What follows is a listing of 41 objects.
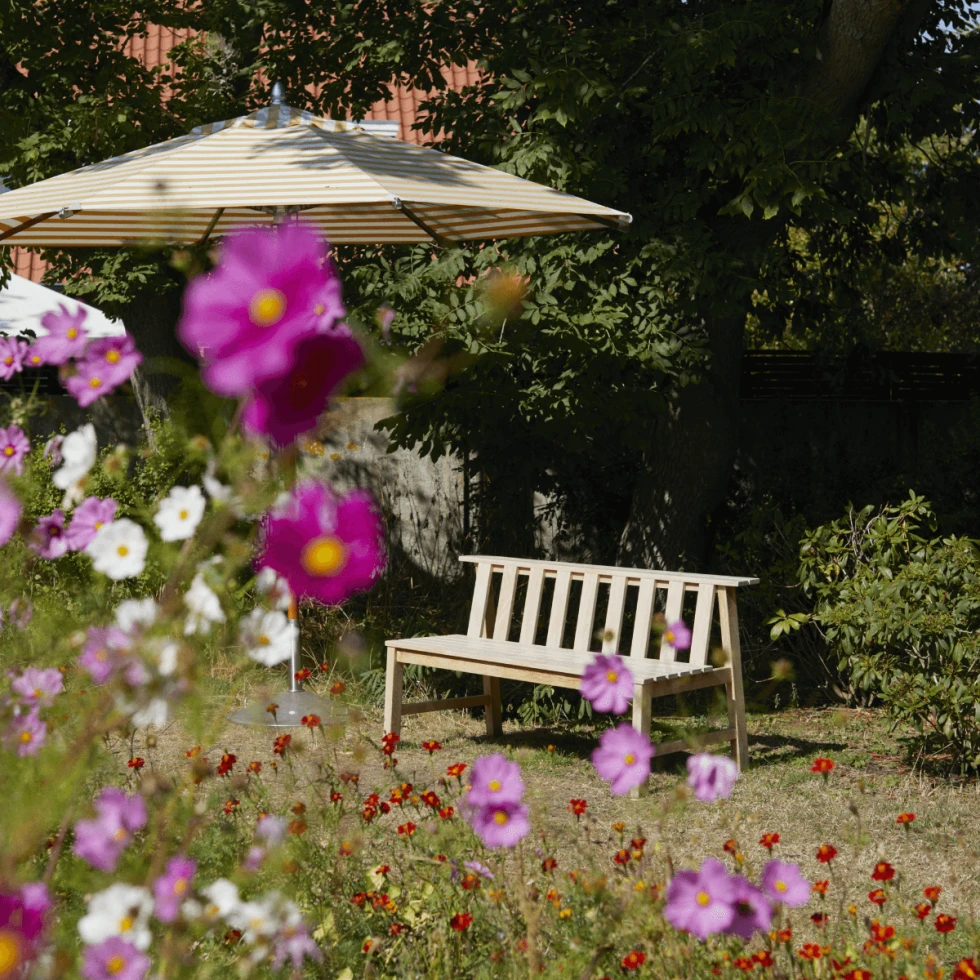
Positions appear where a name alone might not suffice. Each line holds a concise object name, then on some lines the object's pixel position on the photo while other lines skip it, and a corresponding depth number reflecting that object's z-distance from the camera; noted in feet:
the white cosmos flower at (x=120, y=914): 13.25
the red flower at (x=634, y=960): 17.12
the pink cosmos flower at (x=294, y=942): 16.30
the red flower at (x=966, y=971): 16.92
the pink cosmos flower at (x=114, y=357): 15.95
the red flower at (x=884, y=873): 17.84
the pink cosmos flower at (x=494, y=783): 16.54
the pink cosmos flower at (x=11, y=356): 17.25
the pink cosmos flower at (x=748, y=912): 14.64
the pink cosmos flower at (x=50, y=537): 16.57
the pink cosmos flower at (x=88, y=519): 16.48
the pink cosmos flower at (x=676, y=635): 17.17
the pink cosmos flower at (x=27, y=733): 16.63
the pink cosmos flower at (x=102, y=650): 15.18
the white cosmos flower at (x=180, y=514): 15.40
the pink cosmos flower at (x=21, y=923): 11.89
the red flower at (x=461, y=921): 17.94
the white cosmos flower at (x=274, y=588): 13.56
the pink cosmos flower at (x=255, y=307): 10.95
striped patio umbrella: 25.59
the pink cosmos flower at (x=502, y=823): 16.34
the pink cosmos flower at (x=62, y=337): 16.66
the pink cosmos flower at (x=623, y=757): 16.62
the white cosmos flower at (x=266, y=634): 14.02
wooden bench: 26.36
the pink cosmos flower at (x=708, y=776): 16.78
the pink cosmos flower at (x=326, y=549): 12.35
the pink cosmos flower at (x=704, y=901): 14.40
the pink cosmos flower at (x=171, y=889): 13.75
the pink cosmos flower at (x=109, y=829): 14.10
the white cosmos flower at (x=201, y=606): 14.98
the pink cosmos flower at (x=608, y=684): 16.96
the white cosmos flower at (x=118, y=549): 15.50
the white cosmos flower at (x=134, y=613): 14.87
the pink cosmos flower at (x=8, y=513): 14.39
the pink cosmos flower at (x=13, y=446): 16.80
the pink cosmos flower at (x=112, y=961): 12.59
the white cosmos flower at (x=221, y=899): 15.69
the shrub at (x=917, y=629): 26.18
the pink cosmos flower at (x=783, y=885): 16.55
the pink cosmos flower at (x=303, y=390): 11.15
